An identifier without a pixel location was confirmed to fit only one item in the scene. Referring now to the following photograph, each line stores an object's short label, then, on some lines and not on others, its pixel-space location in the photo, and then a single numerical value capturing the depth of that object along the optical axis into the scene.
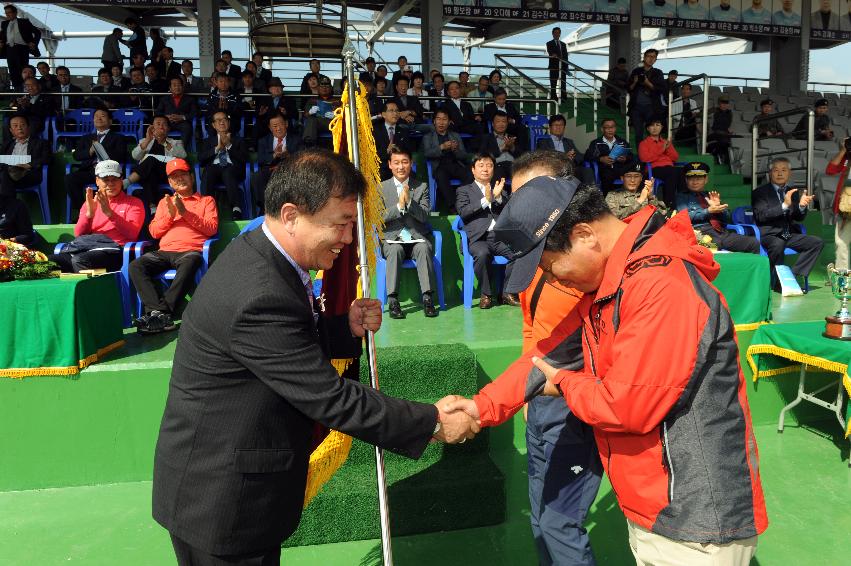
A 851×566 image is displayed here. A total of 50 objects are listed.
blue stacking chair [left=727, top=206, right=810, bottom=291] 6.57
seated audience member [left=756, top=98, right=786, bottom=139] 11.05
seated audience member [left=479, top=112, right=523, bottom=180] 7.65
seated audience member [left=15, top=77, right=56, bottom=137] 7.95
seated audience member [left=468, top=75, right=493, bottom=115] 10.28
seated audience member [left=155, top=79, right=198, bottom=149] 8.32
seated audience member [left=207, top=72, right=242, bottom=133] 8.40
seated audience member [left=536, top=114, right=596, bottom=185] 8.15
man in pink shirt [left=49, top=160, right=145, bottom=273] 4.93
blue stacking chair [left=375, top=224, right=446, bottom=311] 5.31
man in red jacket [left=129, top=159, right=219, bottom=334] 4.75
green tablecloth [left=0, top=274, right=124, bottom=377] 3.54
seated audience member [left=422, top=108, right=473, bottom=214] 7.19
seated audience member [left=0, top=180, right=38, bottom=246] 5.23
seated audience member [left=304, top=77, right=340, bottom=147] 7.50
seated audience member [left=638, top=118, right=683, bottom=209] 8.27
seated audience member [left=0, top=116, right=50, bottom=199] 6.73
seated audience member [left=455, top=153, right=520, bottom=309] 5.29
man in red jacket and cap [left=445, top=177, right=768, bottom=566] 1.40
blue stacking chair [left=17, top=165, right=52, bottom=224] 6.92
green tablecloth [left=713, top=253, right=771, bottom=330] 4.55
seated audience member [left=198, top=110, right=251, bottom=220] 6.92
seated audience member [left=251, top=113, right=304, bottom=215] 7.26
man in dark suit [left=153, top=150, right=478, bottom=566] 1.52
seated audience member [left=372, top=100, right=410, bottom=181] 7.40
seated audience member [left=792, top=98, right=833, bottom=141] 11.02
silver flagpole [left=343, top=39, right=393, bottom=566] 2.44
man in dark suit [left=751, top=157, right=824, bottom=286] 6.41
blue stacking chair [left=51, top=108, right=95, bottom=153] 8.34
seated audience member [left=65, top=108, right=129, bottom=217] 6.71
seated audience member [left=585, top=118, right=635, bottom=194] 8.05
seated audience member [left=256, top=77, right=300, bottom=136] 8.16
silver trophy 3.69
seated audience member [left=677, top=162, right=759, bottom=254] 6.50
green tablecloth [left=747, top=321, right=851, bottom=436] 3.61
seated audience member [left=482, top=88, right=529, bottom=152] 8.68
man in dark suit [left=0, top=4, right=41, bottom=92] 11.13
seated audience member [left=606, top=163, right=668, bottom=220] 4.83
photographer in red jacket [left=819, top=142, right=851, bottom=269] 6.77
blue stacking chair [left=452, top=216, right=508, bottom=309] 5.39
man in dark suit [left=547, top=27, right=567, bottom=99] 12.00
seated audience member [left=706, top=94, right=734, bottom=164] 10.23
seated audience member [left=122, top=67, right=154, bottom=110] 9.32
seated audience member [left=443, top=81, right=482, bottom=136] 8.82
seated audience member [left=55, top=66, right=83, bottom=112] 9.35
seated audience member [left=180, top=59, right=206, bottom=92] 10.00
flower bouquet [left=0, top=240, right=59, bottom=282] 3.83
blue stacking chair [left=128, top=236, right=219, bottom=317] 4.96
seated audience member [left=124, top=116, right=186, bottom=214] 6.67
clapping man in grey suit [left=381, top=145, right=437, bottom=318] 5.12
